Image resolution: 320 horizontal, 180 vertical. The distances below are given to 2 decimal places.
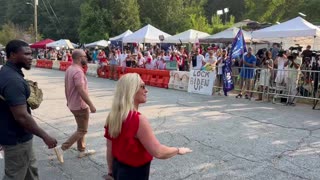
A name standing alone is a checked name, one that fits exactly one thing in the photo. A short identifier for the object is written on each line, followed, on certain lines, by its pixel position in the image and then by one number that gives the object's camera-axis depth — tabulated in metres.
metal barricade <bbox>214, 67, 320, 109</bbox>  8.27
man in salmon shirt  4.08
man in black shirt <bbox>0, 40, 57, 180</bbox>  2.32
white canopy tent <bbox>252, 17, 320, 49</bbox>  9.46
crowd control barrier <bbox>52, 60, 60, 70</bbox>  22.84
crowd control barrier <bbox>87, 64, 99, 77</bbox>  16.96
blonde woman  1.97
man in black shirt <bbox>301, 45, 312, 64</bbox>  10.49
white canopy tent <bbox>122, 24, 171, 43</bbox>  16.32
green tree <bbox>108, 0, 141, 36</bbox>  33.36
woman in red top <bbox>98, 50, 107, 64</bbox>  16.47
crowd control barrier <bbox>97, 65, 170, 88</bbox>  11.96
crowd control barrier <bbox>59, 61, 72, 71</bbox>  21.32
